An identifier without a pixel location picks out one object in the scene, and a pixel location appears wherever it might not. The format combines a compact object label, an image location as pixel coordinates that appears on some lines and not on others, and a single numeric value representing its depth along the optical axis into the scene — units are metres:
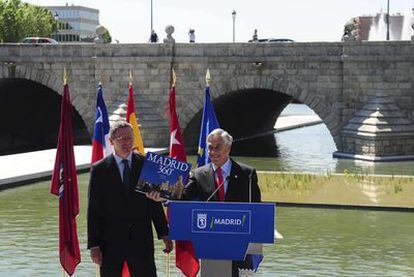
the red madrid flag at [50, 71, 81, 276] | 13.90
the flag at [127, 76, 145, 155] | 18.00
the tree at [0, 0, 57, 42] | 112.73
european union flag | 16.69
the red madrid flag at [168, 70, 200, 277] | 13.13
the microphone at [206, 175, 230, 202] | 10.98
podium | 9.44
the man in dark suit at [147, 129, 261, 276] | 10.97
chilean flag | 16.15
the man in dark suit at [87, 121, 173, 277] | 11.02
